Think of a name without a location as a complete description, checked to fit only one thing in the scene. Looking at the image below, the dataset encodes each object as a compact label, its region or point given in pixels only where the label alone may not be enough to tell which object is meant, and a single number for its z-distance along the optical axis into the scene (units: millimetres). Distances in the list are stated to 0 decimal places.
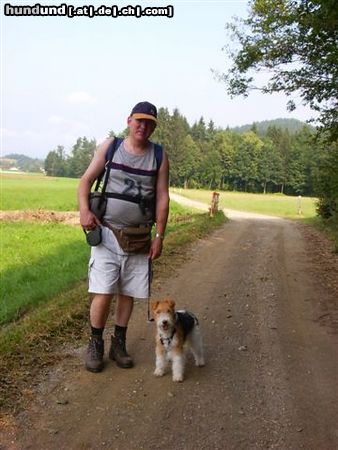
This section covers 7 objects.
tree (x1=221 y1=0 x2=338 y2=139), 9352
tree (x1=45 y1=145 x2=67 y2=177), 148875
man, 4344
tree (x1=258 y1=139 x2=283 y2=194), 92312
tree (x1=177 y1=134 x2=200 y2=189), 95625
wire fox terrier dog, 4320
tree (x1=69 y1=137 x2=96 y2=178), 132950
